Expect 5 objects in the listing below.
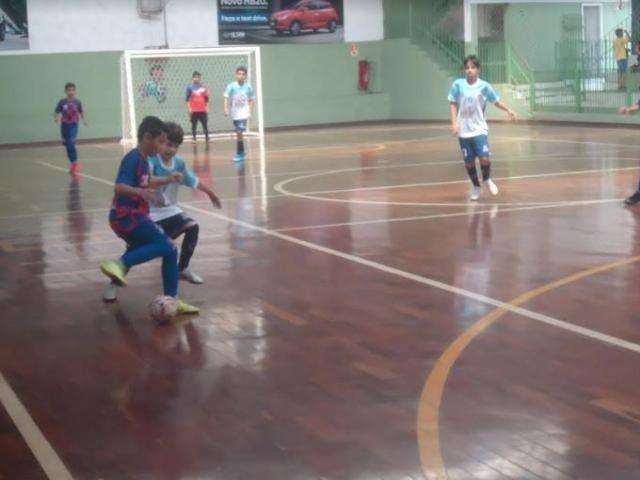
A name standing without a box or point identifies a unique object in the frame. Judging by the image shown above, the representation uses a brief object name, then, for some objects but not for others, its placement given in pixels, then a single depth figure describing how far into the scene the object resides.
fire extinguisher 40.41
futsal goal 35.59
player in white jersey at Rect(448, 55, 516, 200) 16.05
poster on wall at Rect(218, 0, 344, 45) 37.94
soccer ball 9.21
